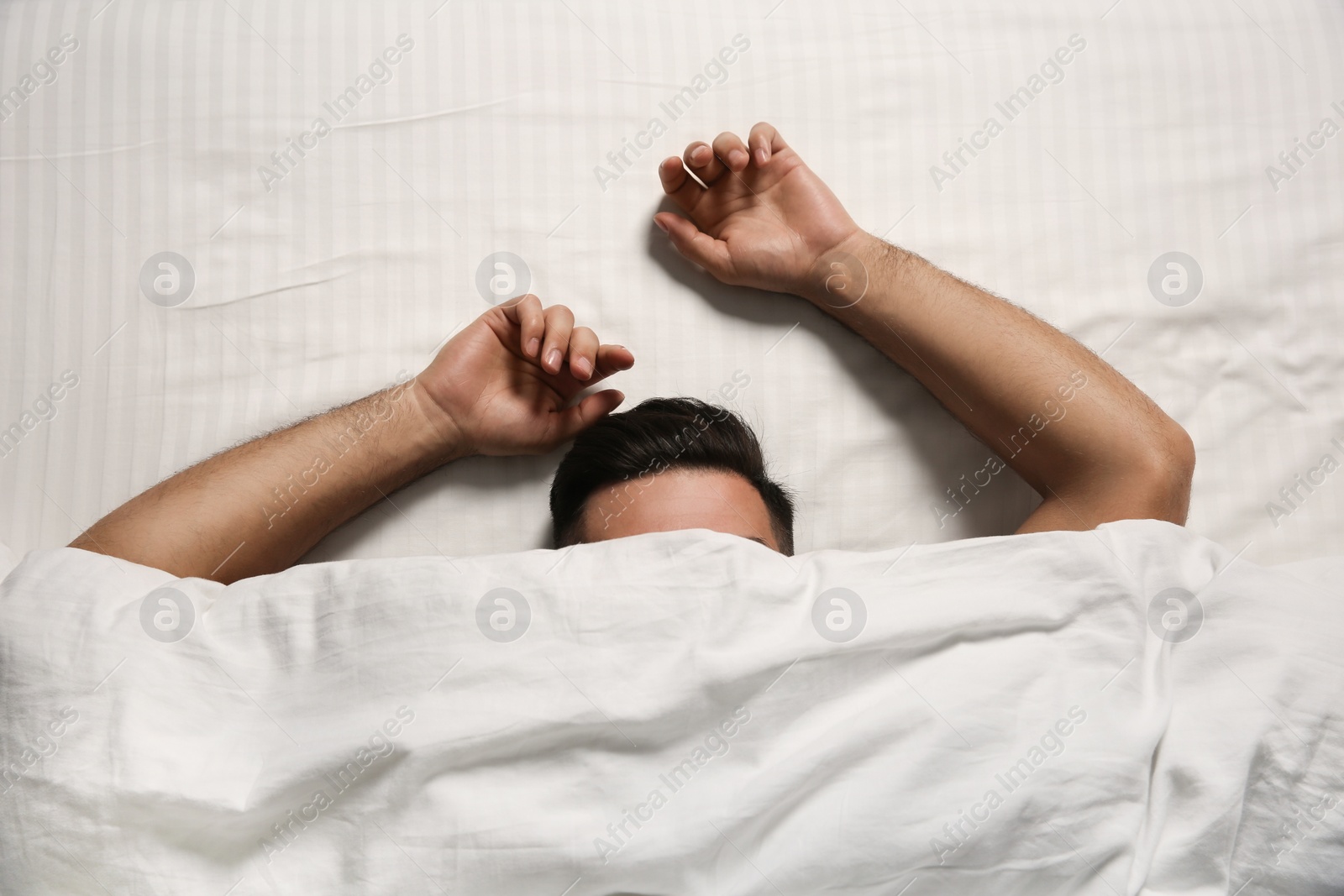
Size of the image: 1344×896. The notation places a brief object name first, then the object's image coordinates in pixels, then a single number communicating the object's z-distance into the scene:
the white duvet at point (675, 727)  0.69
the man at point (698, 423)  0.91
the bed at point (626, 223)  1.03
